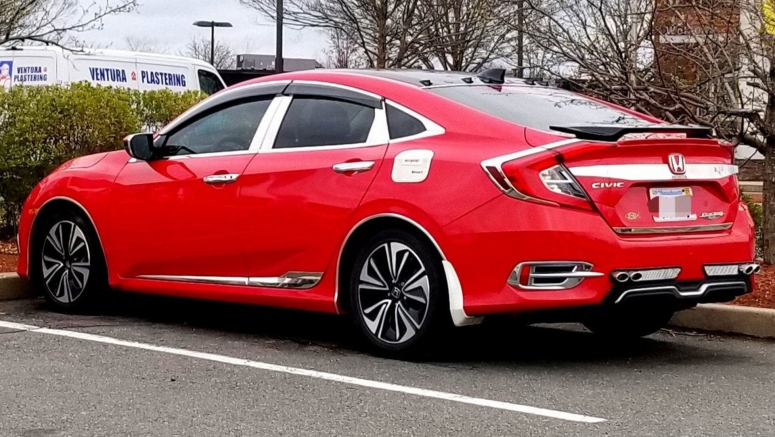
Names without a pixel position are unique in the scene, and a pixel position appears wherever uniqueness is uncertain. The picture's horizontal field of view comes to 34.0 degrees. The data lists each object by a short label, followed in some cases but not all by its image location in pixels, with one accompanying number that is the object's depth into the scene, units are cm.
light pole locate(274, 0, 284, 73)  2147
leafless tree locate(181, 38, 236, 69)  6044
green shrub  1059
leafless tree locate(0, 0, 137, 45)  1021
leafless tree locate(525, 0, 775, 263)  916
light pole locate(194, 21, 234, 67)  4806
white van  1680
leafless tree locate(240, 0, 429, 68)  2089
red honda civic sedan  602
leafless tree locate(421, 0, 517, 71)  2069
